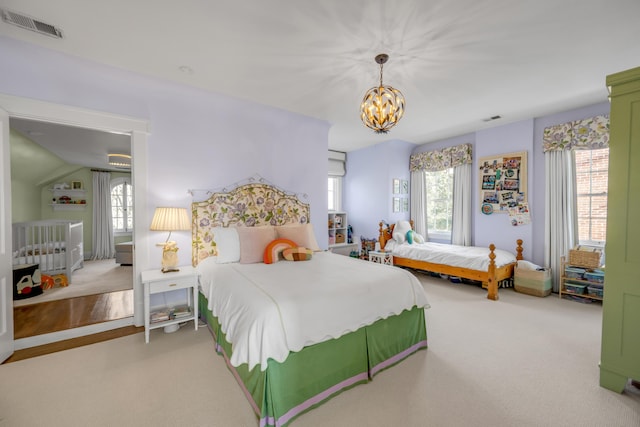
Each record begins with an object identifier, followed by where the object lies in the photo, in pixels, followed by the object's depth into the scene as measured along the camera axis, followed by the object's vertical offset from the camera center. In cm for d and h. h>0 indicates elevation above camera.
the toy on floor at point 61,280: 430 -117
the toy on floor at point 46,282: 403 -112
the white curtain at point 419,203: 568 +14
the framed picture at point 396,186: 567 +51
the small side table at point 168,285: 251 -75
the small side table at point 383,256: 494 -89
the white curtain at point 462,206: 497 +7
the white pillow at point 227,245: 290 -40
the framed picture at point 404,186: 581 +52
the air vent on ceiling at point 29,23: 197 +146
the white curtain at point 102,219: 671 -24
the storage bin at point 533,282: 378 -106
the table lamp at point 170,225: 273 -16
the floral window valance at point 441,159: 497 +103
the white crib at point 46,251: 421 -69
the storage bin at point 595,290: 344 -106
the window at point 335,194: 659 +39
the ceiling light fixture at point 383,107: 221 +87
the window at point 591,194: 371 +23
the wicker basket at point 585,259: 348 -66
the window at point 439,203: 537 +14
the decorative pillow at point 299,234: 325 -31
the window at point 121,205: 720 +13
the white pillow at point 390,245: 509 -70
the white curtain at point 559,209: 386 +1
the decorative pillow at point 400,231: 505 -42
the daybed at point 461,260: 380 -81
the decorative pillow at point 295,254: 296 -50
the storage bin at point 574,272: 358 -87
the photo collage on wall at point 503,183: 429 +46
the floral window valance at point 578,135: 355 +106
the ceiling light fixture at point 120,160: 520 +101
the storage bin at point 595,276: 341 -87
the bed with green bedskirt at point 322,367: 157 -110
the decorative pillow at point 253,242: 288 -36
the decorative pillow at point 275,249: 288 -44
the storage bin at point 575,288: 356 -108
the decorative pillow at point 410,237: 500 -52
